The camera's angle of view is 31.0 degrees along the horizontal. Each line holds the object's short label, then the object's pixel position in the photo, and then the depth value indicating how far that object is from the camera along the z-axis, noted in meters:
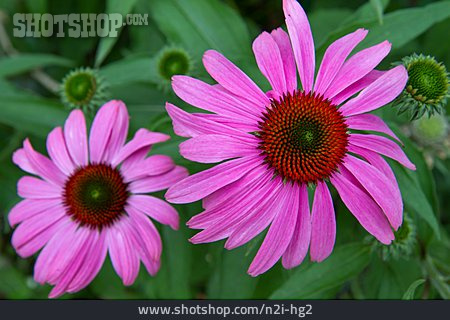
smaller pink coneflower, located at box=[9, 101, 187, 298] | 0.36
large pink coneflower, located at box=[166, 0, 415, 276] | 0.31
